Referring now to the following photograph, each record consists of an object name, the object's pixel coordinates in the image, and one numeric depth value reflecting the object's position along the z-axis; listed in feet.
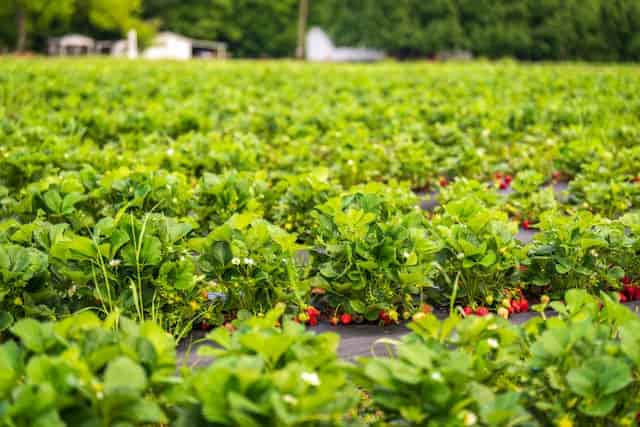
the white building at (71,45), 146.41
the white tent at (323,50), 176.39
